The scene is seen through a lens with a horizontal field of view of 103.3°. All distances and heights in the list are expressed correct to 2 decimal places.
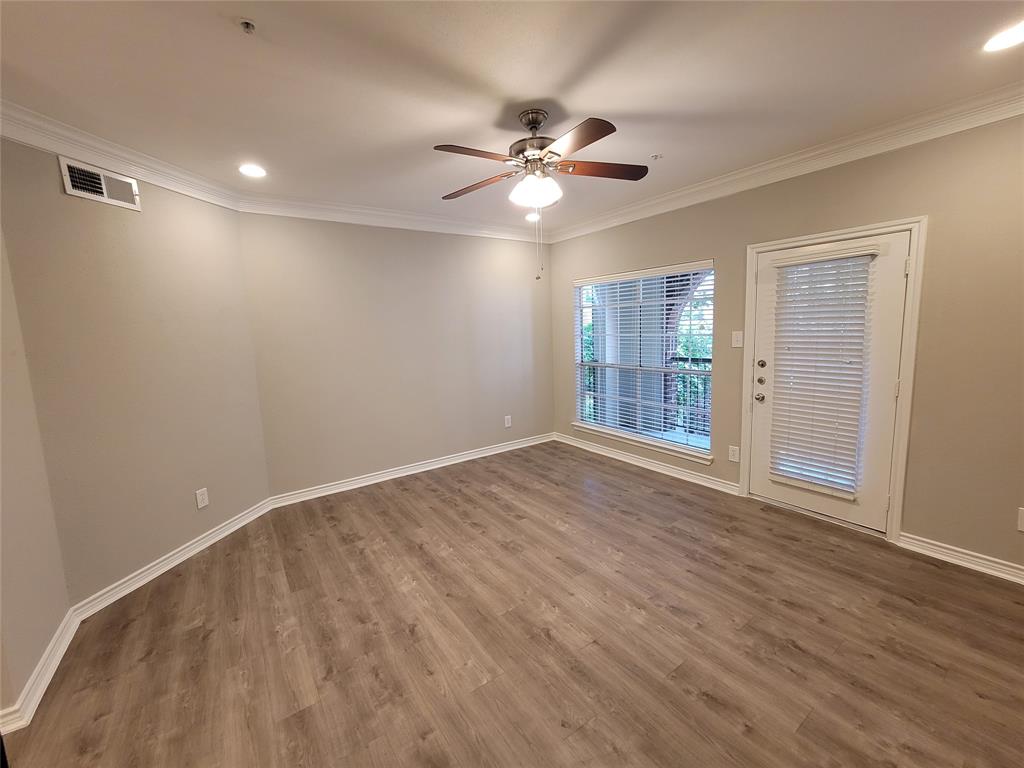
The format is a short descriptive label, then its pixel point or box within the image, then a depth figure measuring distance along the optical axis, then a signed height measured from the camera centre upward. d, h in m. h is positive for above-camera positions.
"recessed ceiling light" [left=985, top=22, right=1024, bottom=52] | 1.61 +1.13
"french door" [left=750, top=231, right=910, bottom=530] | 2.57 -0.35
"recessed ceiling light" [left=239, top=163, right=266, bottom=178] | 2.64 +1.13
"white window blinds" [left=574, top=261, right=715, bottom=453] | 3.62 -0.26
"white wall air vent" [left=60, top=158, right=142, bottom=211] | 2.13 +0.89
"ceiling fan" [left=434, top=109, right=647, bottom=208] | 2.08 +0.86
